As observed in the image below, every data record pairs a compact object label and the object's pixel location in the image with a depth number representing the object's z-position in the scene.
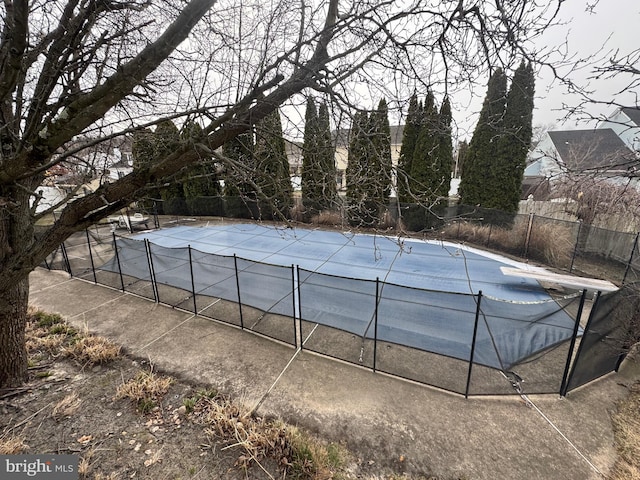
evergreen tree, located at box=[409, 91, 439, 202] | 12.64
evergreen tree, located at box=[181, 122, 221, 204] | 16.97
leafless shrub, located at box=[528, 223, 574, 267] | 8.01
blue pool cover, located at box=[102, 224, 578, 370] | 3.53
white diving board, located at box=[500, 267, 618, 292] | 6.05
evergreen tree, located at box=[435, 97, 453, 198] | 12.39
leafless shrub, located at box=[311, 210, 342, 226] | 13.39
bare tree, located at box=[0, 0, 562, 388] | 1.86
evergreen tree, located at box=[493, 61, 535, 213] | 10.62
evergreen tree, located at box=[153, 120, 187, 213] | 17.14
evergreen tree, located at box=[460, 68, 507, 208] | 11.67
